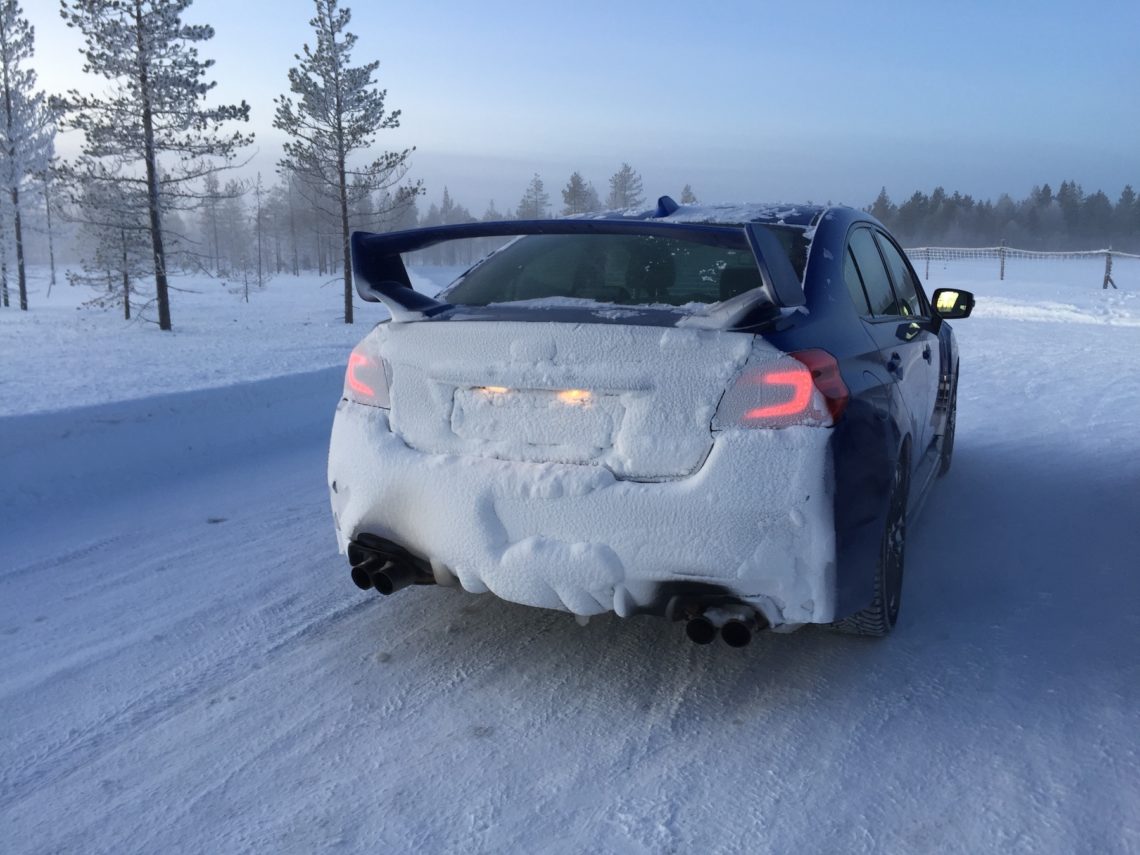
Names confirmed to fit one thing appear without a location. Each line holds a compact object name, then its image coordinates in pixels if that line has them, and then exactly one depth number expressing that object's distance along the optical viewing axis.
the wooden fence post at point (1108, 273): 31.45
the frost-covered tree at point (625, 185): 94.19
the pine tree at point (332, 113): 28.11
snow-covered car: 2.45
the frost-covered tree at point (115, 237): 24.11
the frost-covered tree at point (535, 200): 109.76
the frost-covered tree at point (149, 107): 22.91
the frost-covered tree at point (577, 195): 97.69
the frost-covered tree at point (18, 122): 31.34
